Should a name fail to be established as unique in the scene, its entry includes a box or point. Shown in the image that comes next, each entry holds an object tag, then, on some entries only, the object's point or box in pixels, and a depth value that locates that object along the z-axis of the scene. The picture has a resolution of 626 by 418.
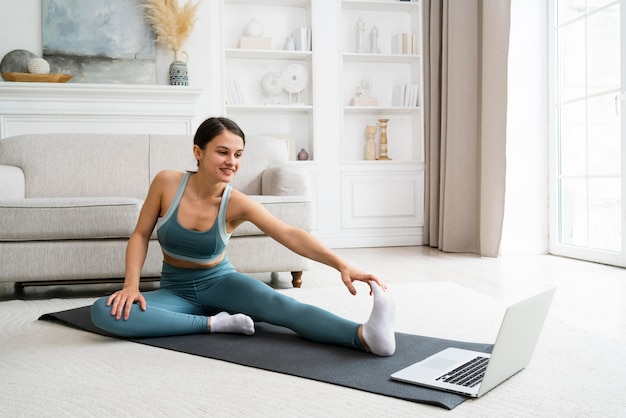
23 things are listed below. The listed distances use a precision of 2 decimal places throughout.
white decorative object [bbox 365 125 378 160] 4.96
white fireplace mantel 4.23
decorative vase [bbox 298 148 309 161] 4.80
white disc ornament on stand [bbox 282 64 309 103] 4.84
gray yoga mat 1.36
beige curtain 3.99
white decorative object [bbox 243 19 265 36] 4.73
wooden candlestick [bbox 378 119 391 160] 4.98
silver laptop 1.30
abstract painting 4.39
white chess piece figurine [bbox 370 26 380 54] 4.94
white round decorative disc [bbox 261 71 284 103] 4.84
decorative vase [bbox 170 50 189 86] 4.48
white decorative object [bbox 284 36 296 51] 4.78
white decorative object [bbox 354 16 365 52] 4.95
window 3.55
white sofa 2.61
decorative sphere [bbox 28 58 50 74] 4.23
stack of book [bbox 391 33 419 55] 4.95
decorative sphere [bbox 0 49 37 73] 4.28
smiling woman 1.79
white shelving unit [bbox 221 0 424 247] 4.80
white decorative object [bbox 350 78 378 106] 4.89
